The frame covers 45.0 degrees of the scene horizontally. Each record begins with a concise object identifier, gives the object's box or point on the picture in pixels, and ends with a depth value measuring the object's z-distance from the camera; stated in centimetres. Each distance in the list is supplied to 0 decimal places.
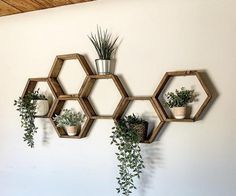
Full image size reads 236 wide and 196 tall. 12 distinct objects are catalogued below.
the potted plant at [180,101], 189
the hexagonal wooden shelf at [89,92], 210
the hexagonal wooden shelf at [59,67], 224
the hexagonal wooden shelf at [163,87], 185
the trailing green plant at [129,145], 196
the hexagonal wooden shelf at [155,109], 198
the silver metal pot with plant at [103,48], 213
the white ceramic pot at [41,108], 232
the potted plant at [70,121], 221
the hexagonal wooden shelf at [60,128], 220
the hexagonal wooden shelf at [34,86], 232
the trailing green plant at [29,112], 232
